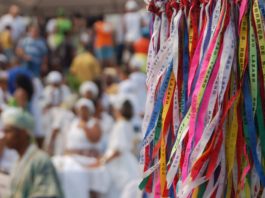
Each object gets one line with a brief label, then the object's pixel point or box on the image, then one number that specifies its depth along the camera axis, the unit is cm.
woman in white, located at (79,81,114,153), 1797
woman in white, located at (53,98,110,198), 1549
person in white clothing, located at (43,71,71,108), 2252
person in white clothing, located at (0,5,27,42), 2827
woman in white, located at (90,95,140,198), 1631
